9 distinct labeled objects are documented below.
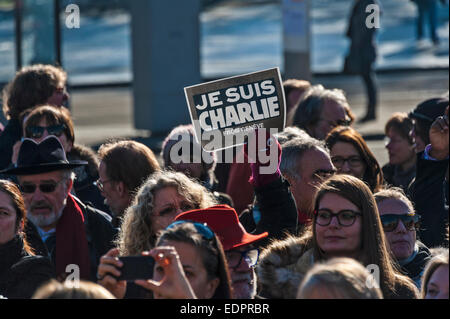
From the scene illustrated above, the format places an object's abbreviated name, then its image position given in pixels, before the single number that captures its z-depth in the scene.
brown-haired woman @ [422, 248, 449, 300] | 7.51
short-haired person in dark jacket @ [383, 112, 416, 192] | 14.58
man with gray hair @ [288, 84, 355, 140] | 14.19
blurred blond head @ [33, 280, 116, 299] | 6.88
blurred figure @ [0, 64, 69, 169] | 13.98
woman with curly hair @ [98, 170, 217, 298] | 9.81
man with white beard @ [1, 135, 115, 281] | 10.66
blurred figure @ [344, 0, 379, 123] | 27.66
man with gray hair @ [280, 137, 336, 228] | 11.37
